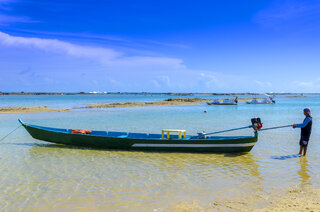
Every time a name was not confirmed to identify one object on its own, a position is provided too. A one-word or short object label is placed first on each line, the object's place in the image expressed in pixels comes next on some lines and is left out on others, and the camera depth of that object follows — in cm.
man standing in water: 1046
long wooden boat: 1161
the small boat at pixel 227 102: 5906
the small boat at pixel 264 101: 6590
